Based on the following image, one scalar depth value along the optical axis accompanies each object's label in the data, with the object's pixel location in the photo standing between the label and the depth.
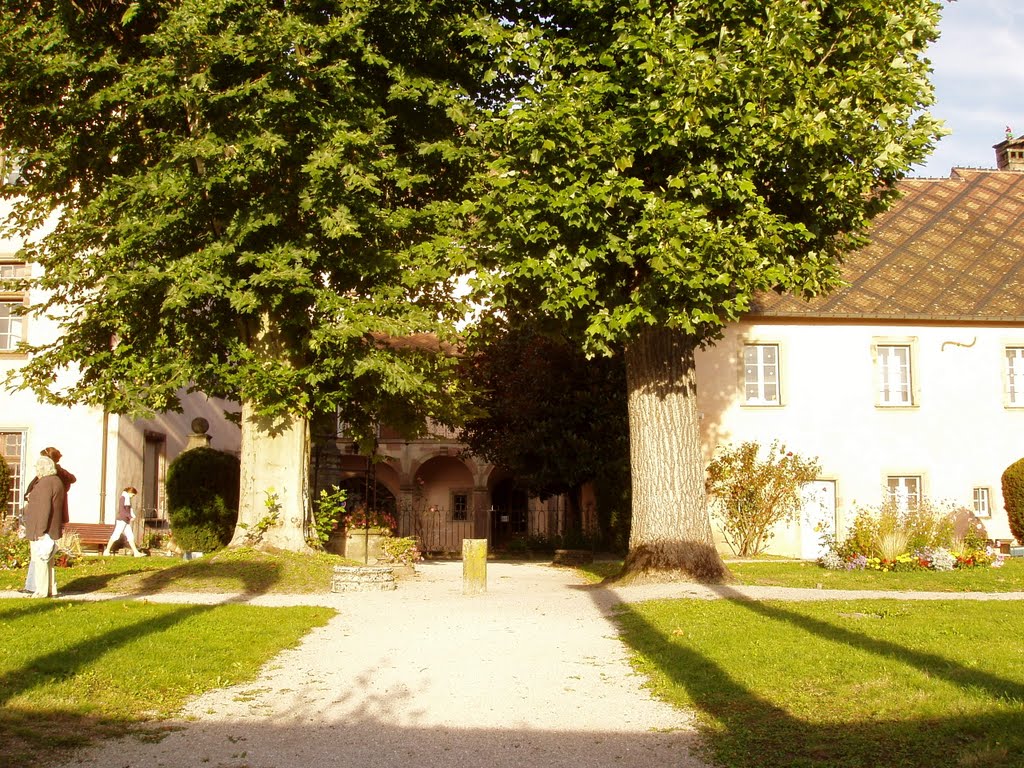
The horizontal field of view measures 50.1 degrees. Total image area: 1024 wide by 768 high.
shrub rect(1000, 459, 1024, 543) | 21.42
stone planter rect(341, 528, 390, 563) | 19.23
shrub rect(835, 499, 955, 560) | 15.80
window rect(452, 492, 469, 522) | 35.41
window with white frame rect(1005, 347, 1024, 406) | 23.11
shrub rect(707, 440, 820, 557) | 21.66
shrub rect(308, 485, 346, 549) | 17.58
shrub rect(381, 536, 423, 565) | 18.12
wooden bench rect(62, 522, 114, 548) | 20.54
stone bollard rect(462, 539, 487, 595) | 14.12
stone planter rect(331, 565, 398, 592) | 14.35
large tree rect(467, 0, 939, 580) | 11.87
